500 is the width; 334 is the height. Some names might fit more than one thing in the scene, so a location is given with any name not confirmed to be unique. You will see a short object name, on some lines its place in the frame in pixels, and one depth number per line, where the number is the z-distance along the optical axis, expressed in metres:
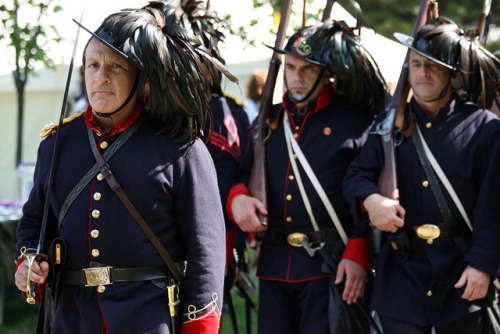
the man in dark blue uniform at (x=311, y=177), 7.47
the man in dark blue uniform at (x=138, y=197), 4.95
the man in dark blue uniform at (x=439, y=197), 6.57
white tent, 14.76
